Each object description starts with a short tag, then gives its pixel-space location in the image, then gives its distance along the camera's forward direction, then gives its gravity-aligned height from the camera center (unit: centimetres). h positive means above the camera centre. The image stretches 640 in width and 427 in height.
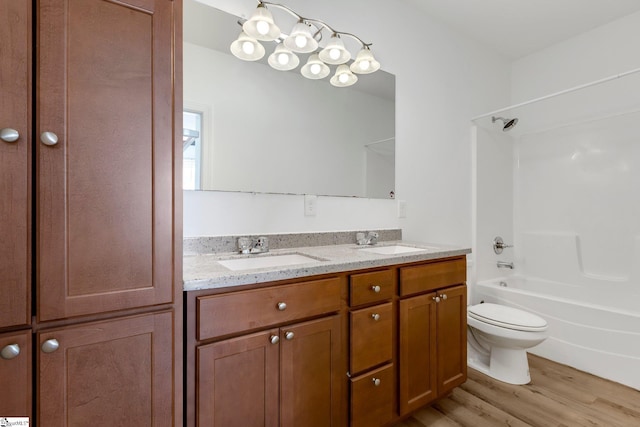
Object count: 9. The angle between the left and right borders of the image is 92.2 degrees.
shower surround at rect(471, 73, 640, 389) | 217 -5
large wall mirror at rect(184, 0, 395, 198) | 148 +50
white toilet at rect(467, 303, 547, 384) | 192 -79
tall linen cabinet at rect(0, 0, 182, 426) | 72 +0
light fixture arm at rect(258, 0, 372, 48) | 153 +103
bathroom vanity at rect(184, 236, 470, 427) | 98 -49
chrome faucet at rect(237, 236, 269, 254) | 151 -17
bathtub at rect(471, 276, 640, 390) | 198 -78
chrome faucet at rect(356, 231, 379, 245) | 194 -17
